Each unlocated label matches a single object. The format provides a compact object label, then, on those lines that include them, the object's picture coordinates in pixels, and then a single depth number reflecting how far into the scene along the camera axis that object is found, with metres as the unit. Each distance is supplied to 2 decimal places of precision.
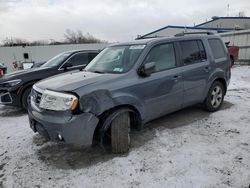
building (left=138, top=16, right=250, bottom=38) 25.19
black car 5.17
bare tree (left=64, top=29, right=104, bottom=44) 52.34
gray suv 2.84
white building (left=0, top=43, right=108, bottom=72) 20.59
